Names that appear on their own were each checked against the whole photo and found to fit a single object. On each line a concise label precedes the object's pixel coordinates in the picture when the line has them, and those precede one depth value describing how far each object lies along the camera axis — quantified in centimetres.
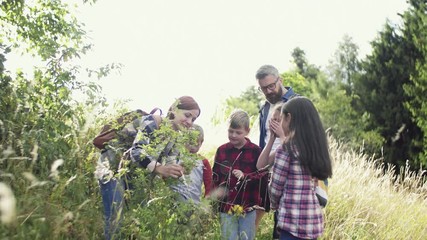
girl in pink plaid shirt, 345
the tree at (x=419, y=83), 1485
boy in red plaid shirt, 427
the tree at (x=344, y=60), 3059
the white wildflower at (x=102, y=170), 322
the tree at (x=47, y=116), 320
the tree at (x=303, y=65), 3462
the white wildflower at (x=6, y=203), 184
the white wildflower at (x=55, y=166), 247
